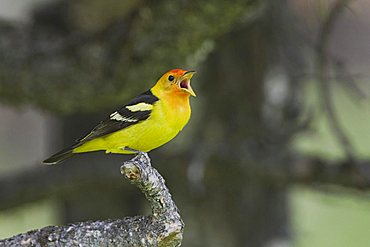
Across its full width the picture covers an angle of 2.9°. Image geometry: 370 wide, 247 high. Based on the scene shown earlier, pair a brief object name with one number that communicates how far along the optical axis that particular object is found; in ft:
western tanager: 21.41
